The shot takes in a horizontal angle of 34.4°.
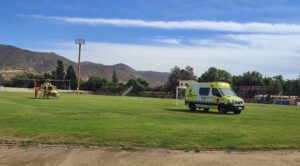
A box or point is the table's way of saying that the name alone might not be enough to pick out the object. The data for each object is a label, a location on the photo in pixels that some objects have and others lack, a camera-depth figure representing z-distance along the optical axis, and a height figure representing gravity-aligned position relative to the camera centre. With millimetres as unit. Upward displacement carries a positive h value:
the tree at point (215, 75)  153875 +7345
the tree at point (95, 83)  160250 +4135
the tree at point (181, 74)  172500 +8362
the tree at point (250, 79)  146500 +6008
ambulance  35875 +19
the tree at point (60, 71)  180125 +8821
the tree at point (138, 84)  146500 +3760
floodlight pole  124900 +13743
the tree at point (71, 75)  176962 +7392
